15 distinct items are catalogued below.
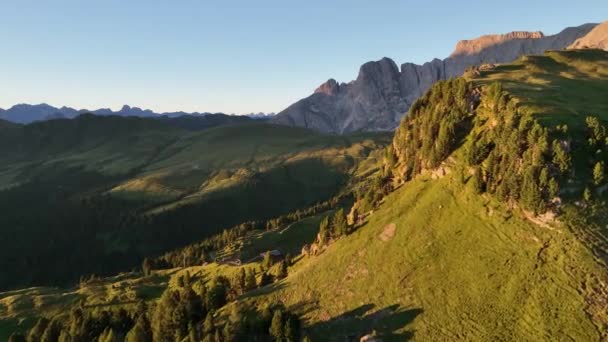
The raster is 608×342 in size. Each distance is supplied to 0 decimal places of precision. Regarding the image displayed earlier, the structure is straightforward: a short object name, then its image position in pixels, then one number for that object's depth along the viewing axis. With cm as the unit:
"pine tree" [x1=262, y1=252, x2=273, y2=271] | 14075
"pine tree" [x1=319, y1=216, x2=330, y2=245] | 12269
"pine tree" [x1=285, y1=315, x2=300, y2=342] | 8431
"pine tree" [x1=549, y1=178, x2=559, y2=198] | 8394
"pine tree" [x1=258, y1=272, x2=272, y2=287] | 12011
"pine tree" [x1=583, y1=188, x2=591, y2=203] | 8331
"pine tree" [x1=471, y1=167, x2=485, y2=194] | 9781
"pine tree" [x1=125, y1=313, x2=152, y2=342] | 10322
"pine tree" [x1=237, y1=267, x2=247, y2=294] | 11782
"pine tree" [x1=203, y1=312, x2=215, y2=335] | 9546
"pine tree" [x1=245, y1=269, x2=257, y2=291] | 11764
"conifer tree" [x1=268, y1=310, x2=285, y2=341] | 8488
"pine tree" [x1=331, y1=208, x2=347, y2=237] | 12019
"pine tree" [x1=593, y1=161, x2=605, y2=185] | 8419
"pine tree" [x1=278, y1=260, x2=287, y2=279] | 12109
